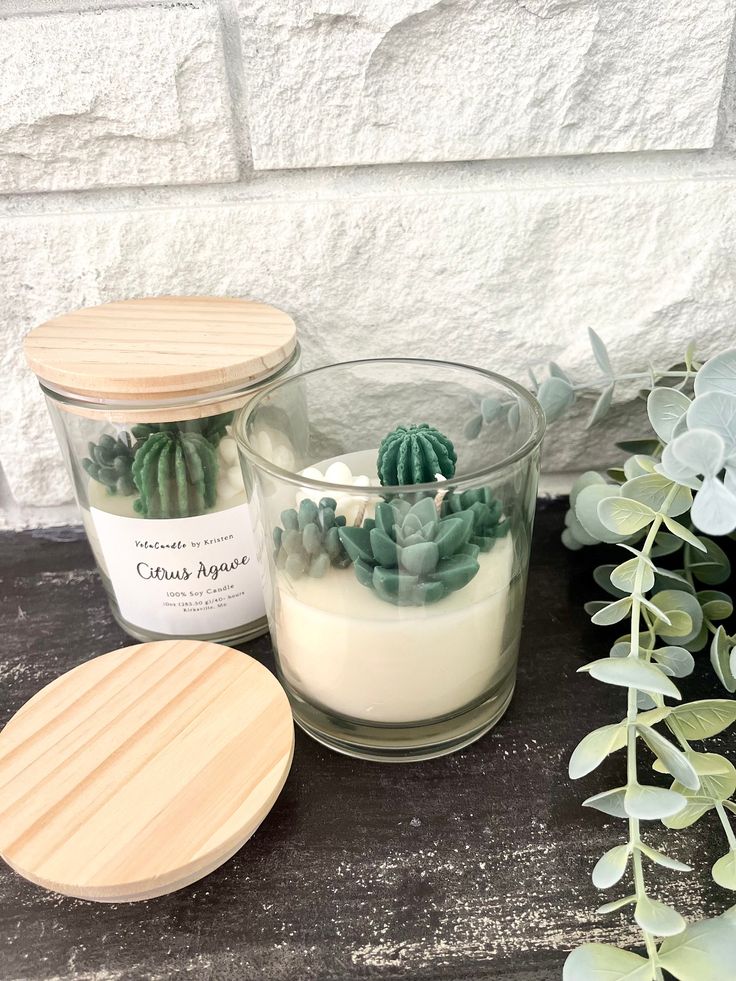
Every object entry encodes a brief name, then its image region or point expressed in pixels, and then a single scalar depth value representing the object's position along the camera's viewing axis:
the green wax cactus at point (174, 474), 0.40
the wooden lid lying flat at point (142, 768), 0.30
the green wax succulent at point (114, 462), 0.42
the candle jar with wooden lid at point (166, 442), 0.38
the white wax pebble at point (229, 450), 0.41
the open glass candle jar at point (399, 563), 0.32
